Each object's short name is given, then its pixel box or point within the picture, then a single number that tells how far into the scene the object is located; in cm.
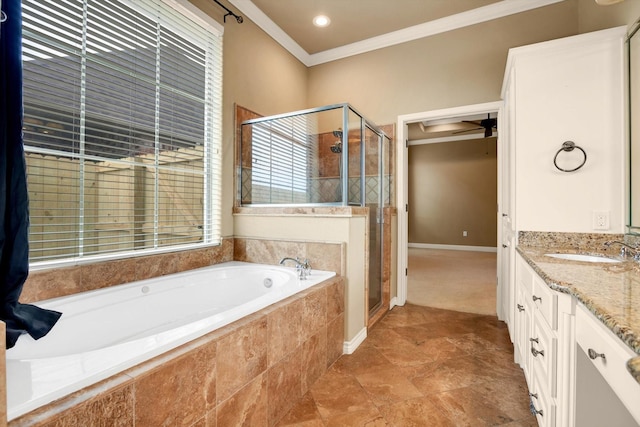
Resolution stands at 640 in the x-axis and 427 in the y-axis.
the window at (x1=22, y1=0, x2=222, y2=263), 164
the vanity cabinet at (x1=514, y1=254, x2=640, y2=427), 71
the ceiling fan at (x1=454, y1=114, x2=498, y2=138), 550
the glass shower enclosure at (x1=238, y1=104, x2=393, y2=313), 265
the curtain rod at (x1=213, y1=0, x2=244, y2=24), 260
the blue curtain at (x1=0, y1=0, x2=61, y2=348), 100
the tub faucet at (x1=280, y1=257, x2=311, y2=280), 216
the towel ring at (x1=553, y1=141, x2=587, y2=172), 190
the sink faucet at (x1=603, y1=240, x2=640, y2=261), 157
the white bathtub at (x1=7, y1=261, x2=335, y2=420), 87
